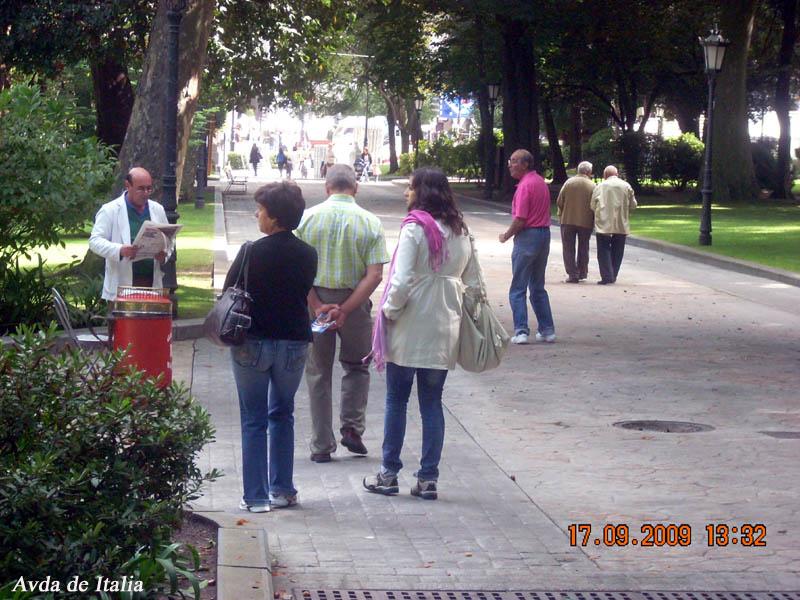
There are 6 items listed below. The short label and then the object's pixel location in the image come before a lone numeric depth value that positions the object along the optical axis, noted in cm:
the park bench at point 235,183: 4876
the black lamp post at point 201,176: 3828
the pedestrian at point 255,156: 7231
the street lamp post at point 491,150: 4614
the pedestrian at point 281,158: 7131
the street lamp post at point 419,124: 6530
